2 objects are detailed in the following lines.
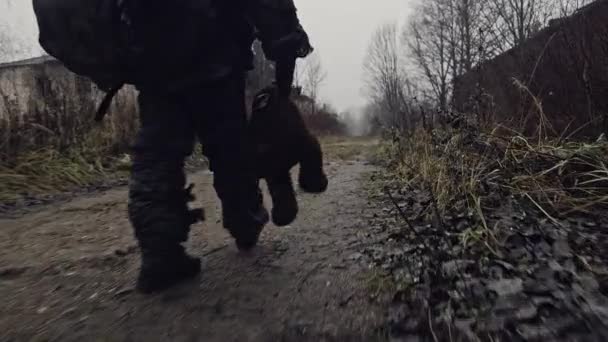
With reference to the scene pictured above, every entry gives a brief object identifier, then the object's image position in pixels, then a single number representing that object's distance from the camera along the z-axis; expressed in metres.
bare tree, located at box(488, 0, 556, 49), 12.67
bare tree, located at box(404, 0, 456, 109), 21.05
